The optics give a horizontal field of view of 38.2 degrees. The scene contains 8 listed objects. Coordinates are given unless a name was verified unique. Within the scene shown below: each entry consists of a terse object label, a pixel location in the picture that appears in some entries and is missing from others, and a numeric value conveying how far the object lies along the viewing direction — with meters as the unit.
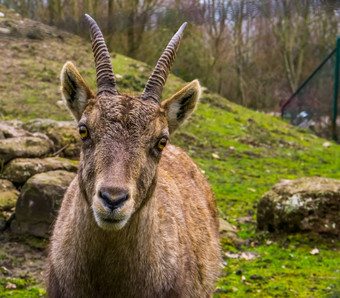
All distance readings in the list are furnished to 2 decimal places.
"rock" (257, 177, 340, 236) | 7.65
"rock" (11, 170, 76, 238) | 6.54
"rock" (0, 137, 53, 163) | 7.46
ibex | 3.46
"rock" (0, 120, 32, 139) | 8.13
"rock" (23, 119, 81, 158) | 8.66
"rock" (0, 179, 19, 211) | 7.13
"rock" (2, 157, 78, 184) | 7.36
